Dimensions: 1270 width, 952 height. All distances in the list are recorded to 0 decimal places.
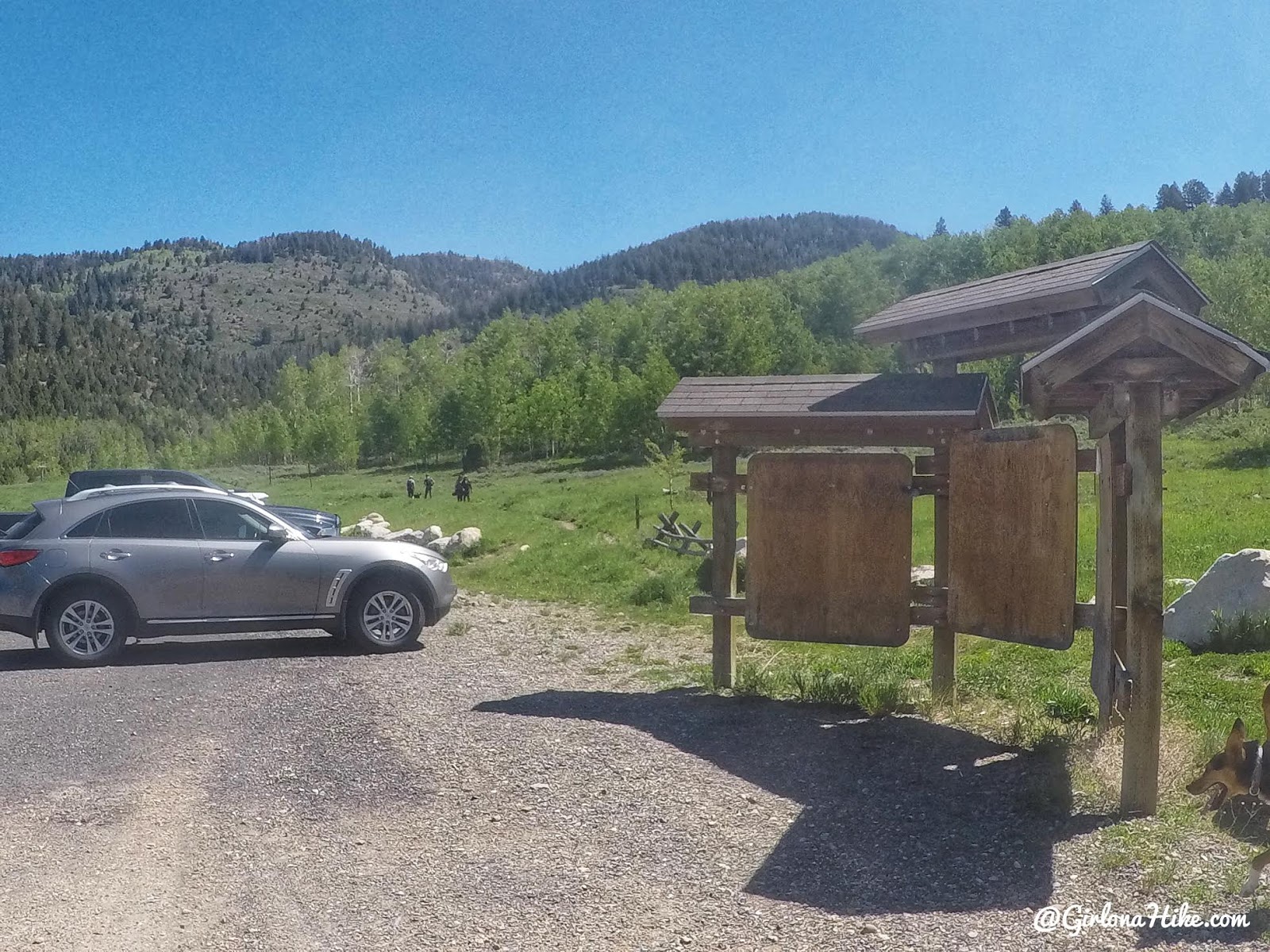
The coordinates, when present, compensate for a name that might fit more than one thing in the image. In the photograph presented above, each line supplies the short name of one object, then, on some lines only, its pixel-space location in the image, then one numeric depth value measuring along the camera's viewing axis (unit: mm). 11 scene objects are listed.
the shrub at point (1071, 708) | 7156
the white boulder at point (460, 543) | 21891
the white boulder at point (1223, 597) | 9156
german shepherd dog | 4832
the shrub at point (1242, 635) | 8898
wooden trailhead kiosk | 5363
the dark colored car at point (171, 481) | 16094
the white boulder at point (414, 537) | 24188
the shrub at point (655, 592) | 14789
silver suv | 10023
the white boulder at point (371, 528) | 26588
